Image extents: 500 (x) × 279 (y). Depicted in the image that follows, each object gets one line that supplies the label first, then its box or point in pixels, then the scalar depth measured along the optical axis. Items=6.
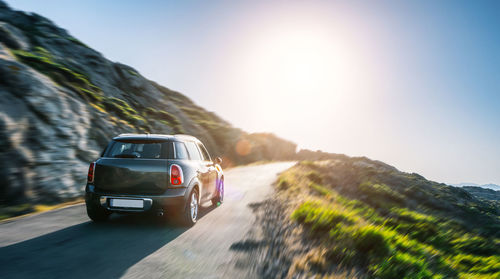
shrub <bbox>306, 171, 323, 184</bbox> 20.14
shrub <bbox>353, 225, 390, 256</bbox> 4.52
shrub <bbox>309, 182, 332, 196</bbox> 14.07
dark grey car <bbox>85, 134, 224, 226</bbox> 5.55
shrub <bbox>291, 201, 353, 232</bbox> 5.89
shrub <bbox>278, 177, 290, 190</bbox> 13.48
